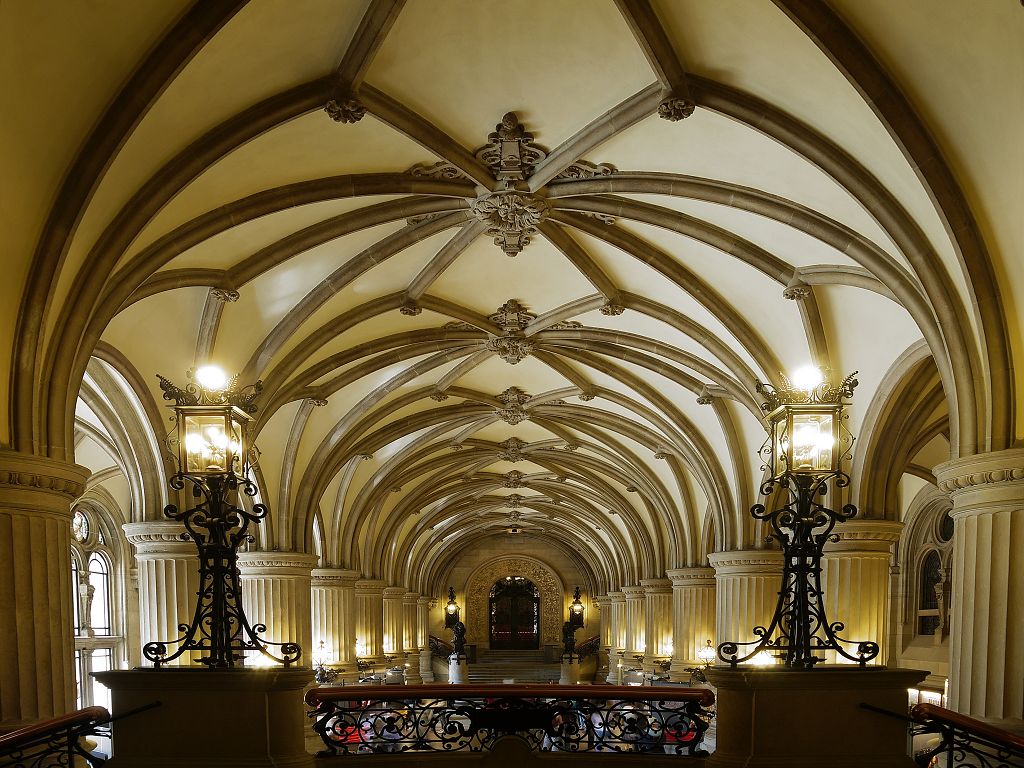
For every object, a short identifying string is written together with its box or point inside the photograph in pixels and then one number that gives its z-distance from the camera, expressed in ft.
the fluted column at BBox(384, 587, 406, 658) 106.01
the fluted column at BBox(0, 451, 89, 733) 25.08
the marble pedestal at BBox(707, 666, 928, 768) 20.31
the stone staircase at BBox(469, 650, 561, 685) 130.95
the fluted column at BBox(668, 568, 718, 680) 66.39
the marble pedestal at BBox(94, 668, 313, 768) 20.27
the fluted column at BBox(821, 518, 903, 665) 41.78
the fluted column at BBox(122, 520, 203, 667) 41.16
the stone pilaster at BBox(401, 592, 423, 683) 116.98
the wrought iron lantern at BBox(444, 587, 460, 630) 146.86
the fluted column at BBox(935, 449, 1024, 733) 25.90
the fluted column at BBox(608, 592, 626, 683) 105.16
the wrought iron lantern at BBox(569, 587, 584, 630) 147.70
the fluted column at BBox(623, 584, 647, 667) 95.69
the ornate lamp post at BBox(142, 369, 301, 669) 21.68
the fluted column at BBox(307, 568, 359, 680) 72.79
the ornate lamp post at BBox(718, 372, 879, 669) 21.52
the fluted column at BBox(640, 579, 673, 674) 80.18
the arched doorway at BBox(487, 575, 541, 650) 155.33
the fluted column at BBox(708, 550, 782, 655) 51.78
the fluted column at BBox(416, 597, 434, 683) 131.75
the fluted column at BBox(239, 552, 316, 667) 54.85
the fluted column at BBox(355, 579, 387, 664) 85.30
